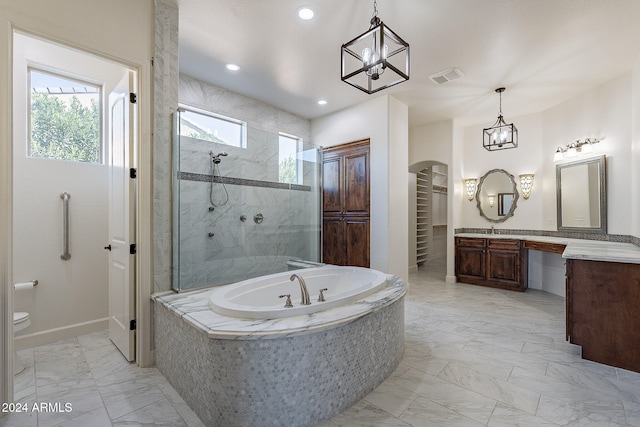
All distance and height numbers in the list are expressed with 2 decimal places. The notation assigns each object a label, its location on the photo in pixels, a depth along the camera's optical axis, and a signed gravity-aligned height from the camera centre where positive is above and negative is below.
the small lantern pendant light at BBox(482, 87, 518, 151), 3.89 +1.09
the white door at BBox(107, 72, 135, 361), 2.38 -0.05
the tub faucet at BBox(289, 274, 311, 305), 1.98 -0.56
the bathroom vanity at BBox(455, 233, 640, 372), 2.27 -0.75
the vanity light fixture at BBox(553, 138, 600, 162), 3.96 +0.93
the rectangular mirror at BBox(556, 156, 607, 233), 3.83 +0.25
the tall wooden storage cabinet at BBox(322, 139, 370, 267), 4.49 +0.16
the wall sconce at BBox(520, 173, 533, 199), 4.97 +0.51
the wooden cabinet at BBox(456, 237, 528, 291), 4.65 -0.84
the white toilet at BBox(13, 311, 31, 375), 2.20 -0.89
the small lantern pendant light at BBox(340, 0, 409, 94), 1.71 +1.01
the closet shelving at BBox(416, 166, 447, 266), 7.14 -0.04
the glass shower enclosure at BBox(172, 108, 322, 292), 2.68 +0.12
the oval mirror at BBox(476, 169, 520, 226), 5.20 +0.33
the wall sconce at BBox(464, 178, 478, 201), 5.57 +0.51
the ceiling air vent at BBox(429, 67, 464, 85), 3.51 +1.74
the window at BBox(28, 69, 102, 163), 2.87 +1.01
